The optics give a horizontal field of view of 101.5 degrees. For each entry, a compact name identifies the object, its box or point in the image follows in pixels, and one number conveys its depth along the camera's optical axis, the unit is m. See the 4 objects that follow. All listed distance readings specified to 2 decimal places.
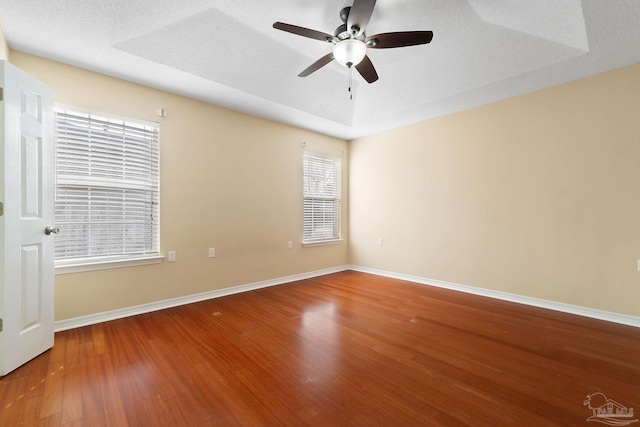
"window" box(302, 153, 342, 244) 4.66
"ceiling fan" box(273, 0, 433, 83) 1.83
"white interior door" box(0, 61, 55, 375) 1.85
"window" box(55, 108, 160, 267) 2.59
